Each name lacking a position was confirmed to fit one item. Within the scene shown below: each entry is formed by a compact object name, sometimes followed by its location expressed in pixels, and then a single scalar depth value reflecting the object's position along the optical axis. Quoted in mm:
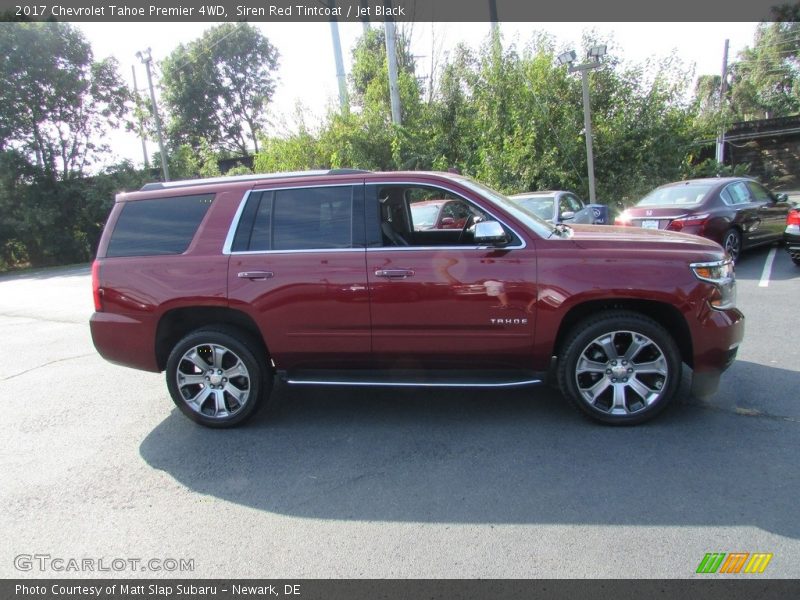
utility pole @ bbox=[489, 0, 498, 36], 19188
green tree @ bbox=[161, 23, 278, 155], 42500
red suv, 3852
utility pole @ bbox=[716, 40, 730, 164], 25458
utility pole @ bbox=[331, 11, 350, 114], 19656
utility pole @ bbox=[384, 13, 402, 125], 16844
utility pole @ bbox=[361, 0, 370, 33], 21422
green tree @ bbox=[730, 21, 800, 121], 42062
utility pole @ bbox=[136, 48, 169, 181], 29247
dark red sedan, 9102
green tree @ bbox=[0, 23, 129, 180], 26781
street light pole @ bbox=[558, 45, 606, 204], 11900
